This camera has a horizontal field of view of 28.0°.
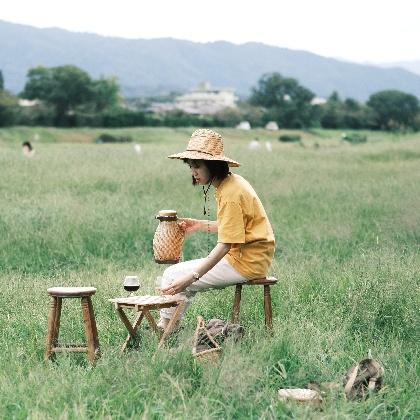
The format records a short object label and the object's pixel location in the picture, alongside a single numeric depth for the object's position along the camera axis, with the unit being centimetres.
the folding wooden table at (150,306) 582
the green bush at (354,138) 6351
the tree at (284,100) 10338
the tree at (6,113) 6302
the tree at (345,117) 10100
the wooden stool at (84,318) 579
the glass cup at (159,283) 640
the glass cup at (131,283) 627
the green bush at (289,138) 6749
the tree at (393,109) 10694
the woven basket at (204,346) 546
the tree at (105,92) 9081
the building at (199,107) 16112
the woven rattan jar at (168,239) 655
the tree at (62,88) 8494
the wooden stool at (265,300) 639
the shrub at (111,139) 5649
